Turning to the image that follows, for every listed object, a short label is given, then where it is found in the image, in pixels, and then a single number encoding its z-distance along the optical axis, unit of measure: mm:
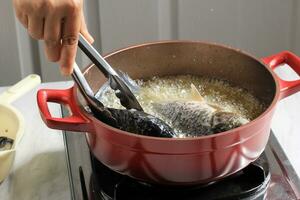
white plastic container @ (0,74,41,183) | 993
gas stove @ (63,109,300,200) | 938
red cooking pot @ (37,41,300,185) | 873
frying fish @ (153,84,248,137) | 907
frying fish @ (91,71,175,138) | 898
